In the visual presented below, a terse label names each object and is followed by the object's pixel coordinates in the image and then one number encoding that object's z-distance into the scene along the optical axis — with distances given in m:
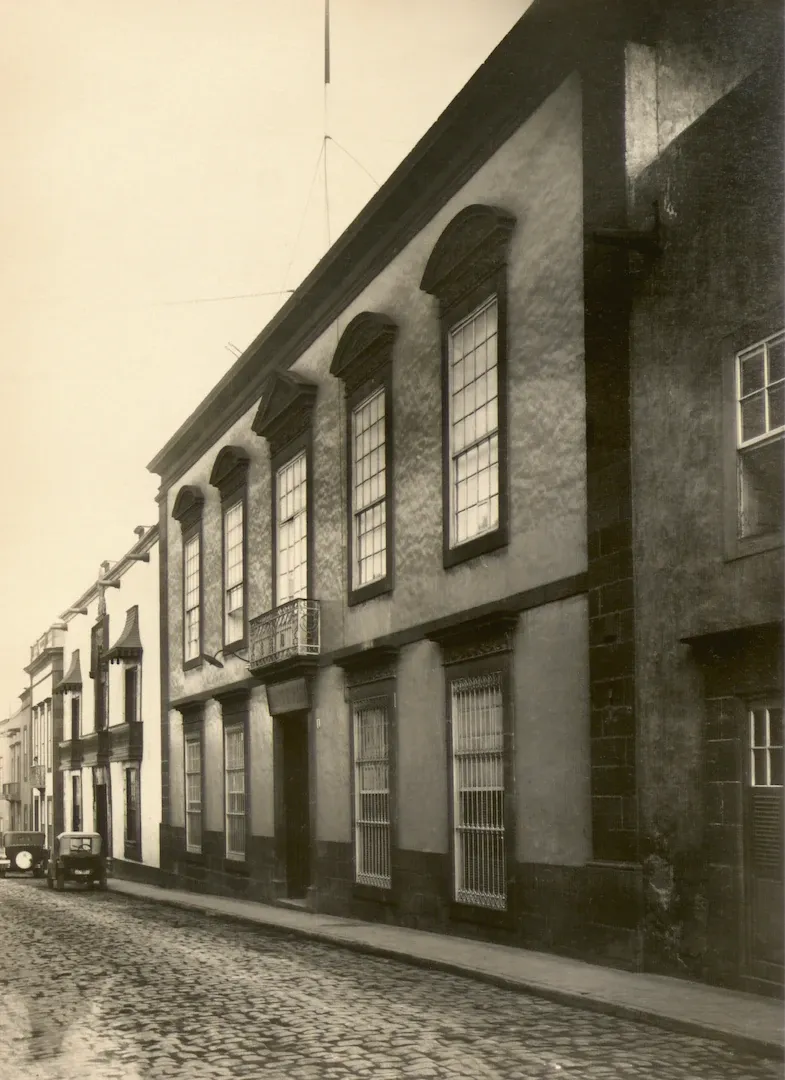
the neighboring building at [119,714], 29.91
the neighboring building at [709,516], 9.83
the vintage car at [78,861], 28.39
